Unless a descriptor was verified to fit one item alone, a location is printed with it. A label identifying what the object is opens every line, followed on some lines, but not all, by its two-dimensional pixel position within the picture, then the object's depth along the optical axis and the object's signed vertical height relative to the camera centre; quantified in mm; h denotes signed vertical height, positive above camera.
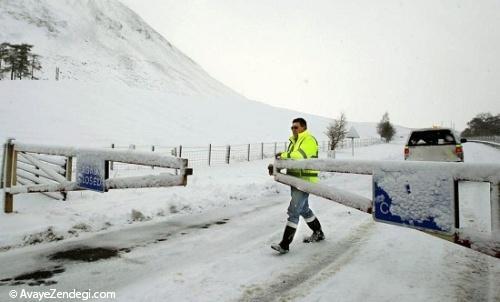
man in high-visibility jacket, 4734 -303
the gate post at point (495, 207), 2389 -312
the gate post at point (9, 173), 6277 -346
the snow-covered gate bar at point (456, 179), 2406 -122
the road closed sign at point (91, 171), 5012 -231
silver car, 9875 +452
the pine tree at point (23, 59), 66438 +18134
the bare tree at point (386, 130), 88312 +7674
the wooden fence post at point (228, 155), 21156 +135
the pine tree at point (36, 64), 68750 +19418
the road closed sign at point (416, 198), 2623 -301
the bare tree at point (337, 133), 38562 +3024
